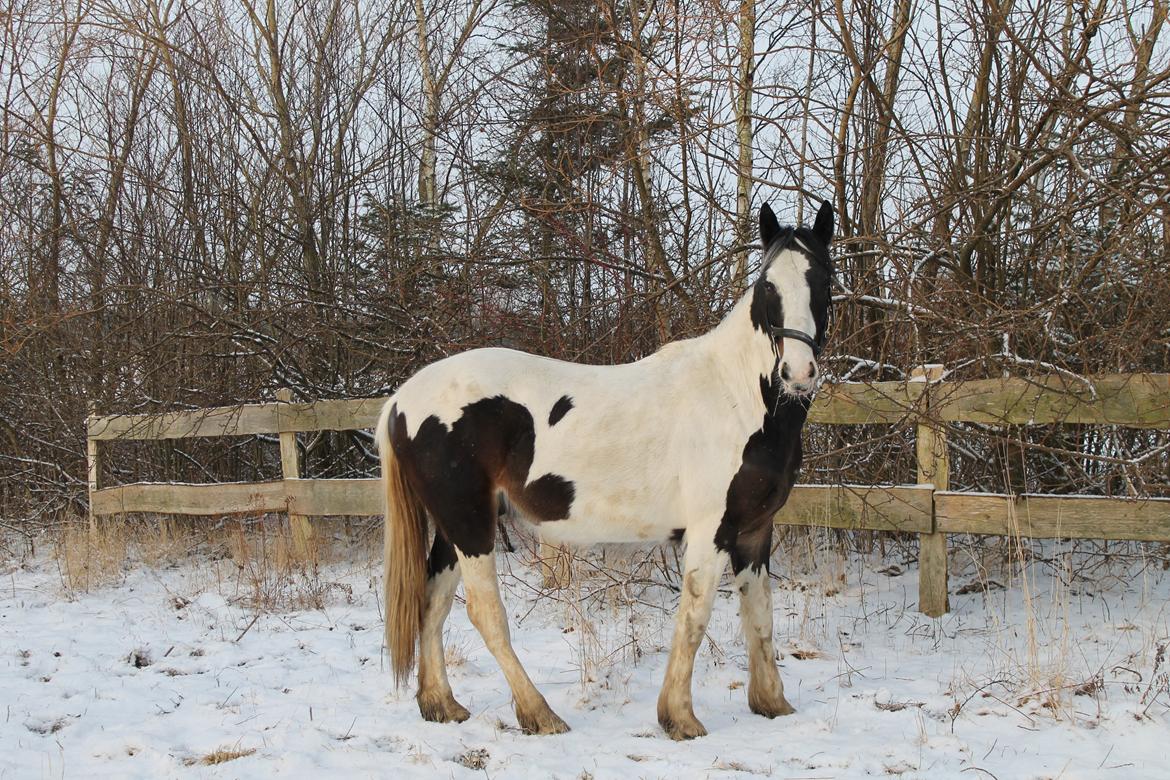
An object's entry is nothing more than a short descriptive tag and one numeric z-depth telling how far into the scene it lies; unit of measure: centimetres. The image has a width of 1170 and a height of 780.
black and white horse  346
